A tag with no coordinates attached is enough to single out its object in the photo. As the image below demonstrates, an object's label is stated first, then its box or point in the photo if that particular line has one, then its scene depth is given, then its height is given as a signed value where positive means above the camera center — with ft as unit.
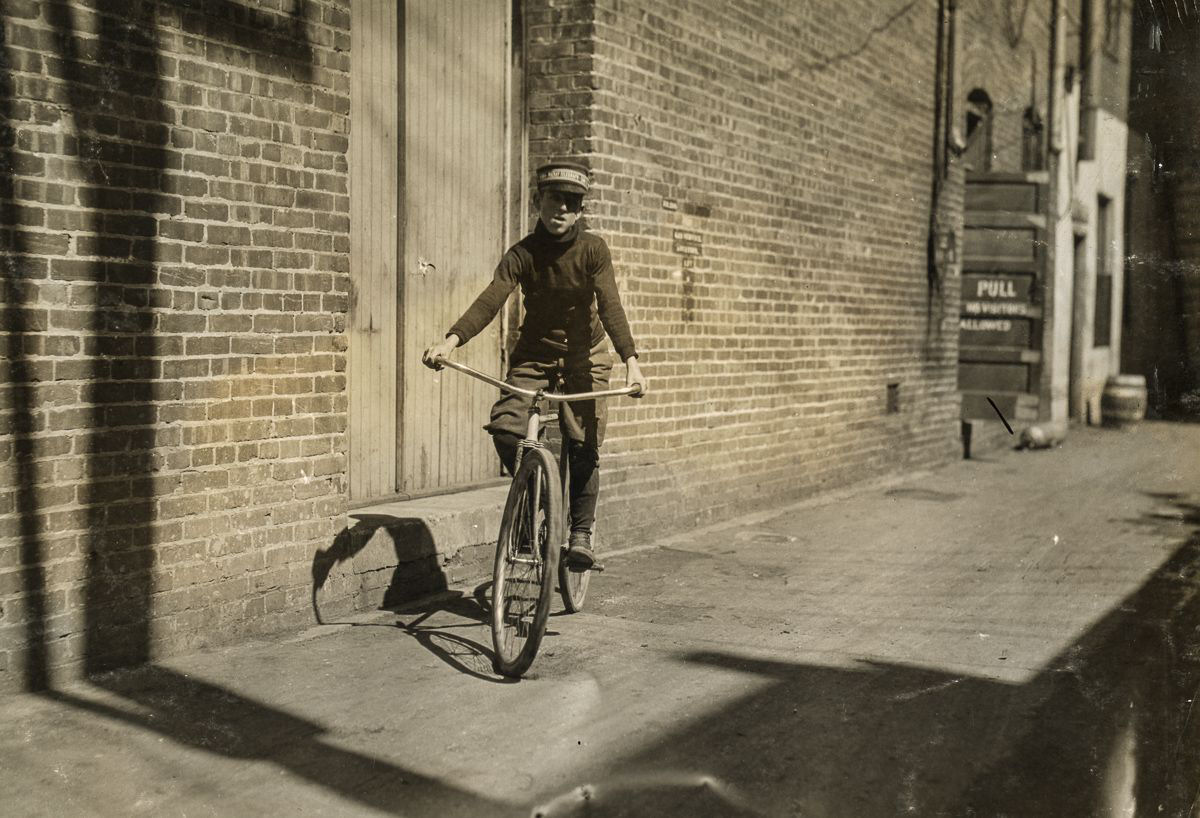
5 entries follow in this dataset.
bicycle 16.75 -2.85
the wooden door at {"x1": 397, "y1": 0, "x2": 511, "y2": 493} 23.29 +2.39
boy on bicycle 18.71 +0.22
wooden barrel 62.90 -2.57
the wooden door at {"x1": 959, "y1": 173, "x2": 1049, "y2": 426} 49.42 +2.09
